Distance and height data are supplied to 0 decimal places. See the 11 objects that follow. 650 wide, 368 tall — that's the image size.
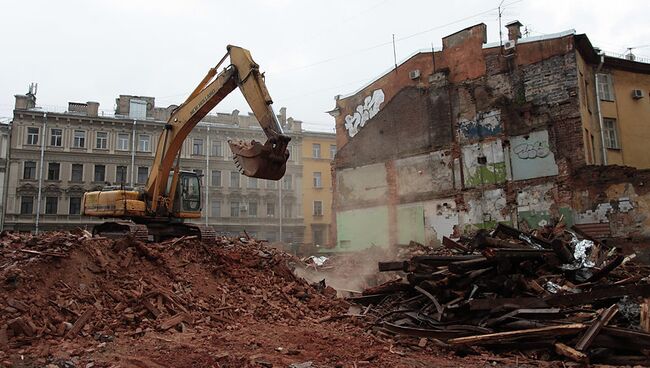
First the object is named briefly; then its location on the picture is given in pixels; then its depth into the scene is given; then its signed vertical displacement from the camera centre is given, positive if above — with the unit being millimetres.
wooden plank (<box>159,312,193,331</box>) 7786 -1423
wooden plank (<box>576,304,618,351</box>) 6188 -1357
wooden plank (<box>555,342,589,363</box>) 5973 -1623
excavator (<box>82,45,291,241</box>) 11078 +1558
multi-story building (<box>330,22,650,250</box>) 17328 +3881
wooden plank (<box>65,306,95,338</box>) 7125 -1306
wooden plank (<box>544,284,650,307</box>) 7270 -1047
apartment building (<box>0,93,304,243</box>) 38500 +6423
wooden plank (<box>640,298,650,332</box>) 6579 -1282
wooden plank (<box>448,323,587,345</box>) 6410 -1470
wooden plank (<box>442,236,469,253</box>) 9812 -306
